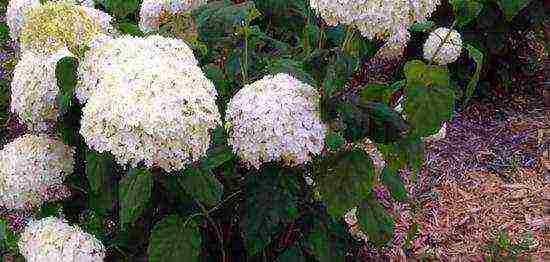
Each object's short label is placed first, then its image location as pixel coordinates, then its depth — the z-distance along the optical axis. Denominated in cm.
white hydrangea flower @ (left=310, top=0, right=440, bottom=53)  162
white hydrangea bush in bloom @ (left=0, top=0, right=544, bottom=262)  163
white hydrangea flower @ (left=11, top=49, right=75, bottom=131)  195
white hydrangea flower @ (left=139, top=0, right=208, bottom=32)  229
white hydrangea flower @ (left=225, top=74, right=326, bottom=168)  176
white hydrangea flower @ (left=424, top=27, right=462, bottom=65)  248
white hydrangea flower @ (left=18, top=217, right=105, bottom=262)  196
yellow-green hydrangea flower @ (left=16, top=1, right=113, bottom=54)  197
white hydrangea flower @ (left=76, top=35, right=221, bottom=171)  154
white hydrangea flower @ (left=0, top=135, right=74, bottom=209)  204
